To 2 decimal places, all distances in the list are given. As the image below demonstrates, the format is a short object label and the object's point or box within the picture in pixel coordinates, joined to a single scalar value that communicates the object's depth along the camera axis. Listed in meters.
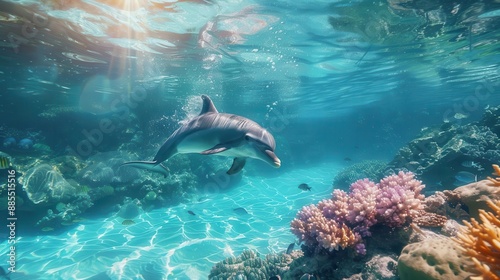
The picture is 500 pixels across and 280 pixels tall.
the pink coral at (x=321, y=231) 3.99
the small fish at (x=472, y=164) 9.95
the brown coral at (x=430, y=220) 4.26
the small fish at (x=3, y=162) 7.74
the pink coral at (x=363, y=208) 4.27
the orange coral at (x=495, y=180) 2.69
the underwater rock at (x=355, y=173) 20.14
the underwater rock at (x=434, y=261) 2.67
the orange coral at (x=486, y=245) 2.14
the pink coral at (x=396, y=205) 4.13
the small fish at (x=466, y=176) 8.21
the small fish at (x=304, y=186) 10.09
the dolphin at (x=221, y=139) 3.92
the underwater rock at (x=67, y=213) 12.15
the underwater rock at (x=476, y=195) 4.13
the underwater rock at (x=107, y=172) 15.09
